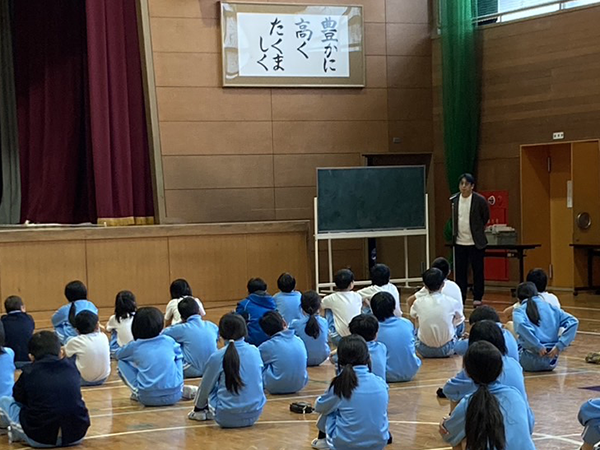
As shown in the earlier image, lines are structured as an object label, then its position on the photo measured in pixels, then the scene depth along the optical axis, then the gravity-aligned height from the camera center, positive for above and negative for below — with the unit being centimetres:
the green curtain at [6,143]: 1728 +83
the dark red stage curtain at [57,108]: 1683 +135
